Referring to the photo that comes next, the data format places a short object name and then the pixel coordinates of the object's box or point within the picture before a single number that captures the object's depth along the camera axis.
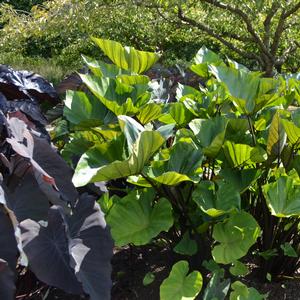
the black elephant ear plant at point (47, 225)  1.54
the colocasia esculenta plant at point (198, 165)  1.90
